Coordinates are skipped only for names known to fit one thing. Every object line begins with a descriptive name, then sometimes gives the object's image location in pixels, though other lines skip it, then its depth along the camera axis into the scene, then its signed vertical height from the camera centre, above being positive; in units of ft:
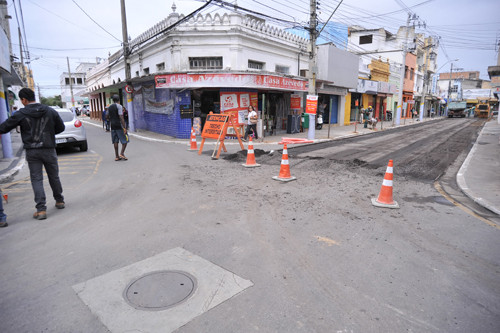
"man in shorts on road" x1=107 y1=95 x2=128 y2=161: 30.83 -1.10
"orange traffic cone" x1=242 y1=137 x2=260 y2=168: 29.37 -4.71
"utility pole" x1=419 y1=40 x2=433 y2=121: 132.36 +21.91
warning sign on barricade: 34.04 -1.64
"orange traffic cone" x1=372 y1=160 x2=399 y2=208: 17.95 -5.06
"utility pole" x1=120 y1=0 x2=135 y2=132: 58.29 +13.53
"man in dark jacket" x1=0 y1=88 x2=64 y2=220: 15.58 -1.16
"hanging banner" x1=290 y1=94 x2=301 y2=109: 67.82 +2.07
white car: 36.23 -2.42
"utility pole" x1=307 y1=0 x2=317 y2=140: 49.67 +8.26
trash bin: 68.90 -2.04
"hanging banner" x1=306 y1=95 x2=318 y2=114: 51.52 +1.22
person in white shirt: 47.60 -1.87
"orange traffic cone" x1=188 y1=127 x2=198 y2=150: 40.99 -4.13
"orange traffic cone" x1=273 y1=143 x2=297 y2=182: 24.05 -4.82
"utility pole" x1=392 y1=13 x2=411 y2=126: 93.87 +7.34
